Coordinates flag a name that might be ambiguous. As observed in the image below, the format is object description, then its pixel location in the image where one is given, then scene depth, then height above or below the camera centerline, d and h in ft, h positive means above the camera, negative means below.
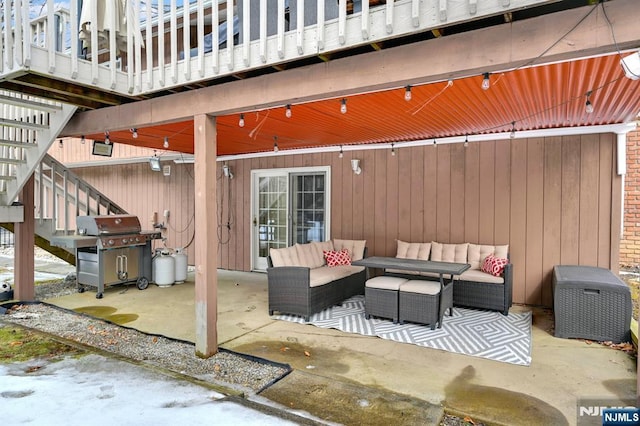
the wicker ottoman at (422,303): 14.37 -3.52
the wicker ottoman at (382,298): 15.02 -3.49
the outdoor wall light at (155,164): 23.61 +2.51
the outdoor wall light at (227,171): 26.50 +2.37
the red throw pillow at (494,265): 16.61 -2.42
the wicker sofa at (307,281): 15.58 -3.10
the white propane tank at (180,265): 22.74 -3.45
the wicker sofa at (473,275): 16.25 -2.87
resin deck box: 12.72 -3.26
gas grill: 19.29 -2.26
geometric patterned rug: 12.39 -4.42
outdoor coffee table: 14.46 -2.30
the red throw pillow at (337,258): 19.34 -2.49
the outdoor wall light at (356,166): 21.52 +2.28
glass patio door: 23.63 -0.11
